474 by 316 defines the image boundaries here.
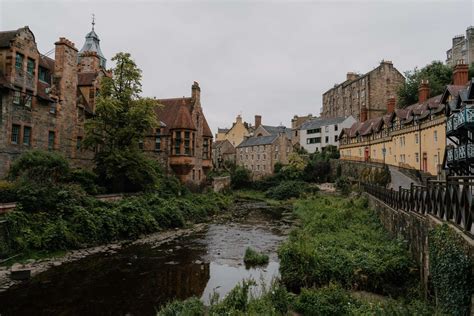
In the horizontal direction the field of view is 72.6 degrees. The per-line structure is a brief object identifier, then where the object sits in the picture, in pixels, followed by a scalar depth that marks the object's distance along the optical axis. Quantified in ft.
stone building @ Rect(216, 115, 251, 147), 279.08
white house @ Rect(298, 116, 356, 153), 213.46
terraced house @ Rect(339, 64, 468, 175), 101.60
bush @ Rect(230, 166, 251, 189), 190.39
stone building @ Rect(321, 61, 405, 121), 211.61
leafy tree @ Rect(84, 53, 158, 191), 84.38
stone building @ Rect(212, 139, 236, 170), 240.98
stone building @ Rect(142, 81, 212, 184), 116.98
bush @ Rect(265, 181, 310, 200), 158.71
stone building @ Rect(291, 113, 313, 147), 249.55
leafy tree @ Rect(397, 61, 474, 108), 161.89
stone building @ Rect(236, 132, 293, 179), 207.00
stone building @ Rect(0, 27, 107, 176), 71.20
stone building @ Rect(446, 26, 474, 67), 240.53
